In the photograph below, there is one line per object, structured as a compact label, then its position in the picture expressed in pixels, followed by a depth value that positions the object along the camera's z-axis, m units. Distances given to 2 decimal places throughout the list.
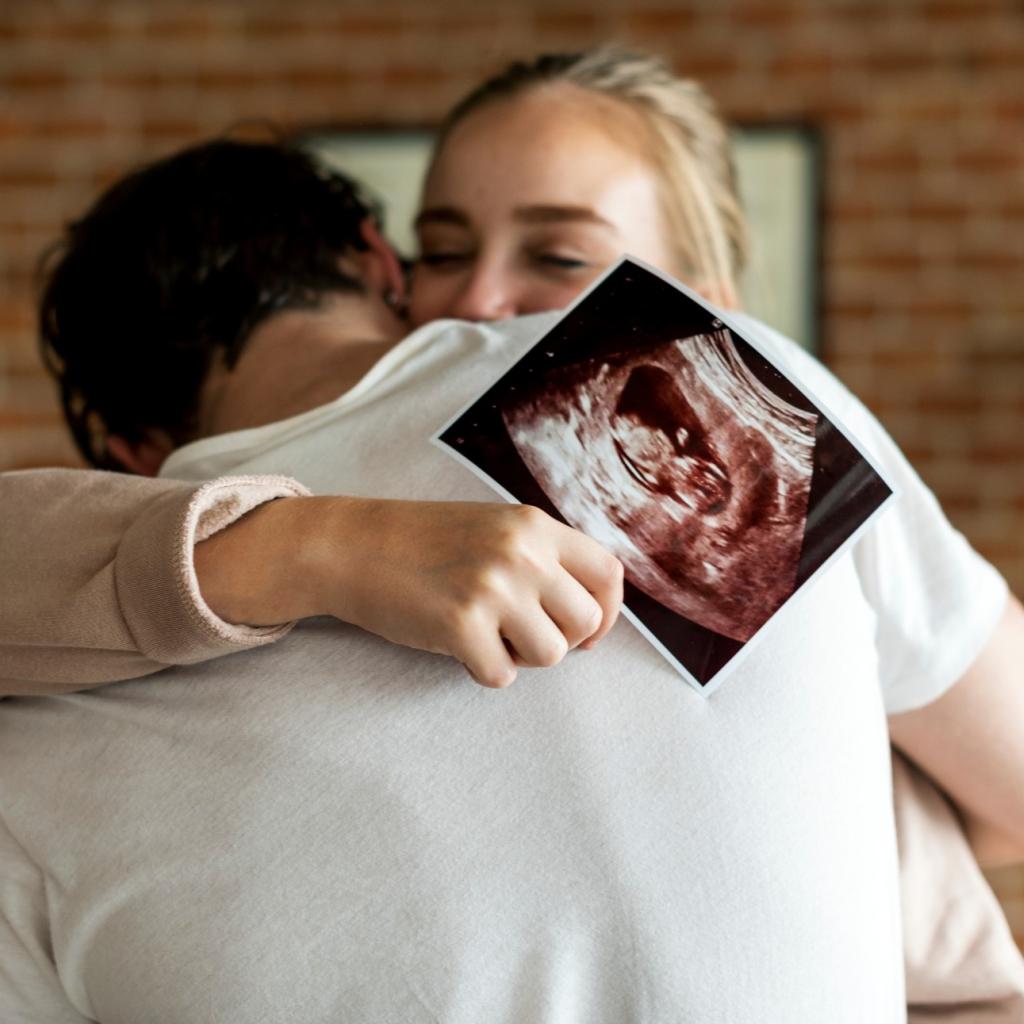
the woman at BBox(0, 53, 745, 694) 0.71
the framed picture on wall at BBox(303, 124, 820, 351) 3.18
